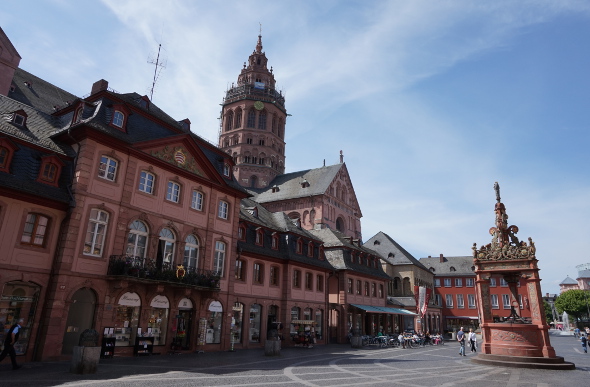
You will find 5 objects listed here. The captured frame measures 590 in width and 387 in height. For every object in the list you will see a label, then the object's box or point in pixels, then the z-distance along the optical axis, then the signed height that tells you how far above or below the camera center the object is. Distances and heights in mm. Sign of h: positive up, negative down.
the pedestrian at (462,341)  27156 -871
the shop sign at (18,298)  16391 +507
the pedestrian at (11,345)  14134 -1135
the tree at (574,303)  95000 +6377
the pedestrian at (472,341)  30359 -944
